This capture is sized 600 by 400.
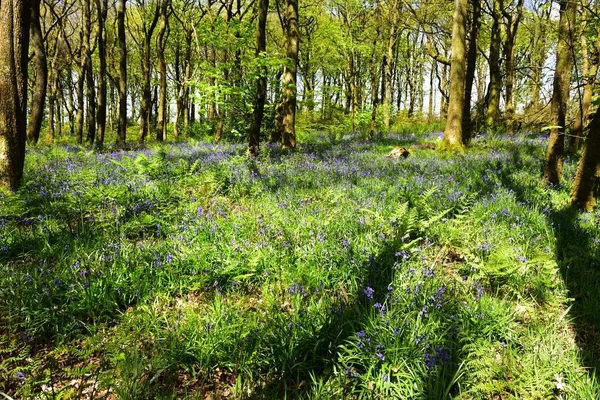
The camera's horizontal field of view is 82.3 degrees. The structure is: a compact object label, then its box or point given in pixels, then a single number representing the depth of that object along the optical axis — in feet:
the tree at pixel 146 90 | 71.10
